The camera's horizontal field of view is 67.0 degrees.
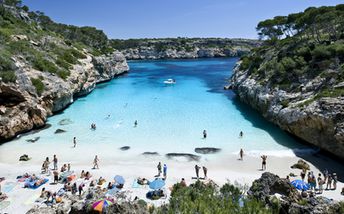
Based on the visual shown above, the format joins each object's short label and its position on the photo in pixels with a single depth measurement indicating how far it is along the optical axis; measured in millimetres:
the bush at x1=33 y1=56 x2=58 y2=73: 38469
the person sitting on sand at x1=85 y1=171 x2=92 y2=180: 19994
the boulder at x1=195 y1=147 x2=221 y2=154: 25141
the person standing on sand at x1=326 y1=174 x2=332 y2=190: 18156
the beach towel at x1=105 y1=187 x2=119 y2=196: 16981
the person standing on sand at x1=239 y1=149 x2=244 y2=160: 23344
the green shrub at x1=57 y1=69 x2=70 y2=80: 41781
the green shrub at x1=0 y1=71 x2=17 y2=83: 28469
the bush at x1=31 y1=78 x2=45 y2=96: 33444
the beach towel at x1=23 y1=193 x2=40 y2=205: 16748
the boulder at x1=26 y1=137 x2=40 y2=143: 27625
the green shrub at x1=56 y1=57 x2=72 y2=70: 45544
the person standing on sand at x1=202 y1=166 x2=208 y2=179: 19875
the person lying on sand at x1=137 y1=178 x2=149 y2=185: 19141
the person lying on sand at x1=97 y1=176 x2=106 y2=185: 19219
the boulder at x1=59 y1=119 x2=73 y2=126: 33594
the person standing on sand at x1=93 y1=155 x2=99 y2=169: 21981
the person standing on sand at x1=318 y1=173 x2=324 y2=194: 17797
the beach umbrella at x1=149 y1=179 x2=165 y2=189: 17453
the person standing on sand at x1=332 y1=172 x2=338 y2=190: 18072
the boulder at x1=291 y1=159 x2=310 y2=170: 21156
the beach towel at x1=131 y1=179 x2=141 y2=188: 18891
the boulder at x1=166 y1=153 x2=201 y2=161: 23891
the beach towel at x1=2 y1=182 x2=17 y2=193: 18188
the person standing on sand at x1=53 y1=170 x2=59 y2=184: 19531
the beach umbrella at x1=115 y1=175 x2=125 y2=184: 18577
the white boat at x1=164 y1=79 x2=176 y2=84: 66312
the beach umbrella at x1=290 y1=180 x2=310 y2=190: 17156
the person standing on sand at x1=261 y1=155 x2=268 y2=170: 21438
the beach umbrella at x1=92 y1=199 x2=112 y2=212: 13017
